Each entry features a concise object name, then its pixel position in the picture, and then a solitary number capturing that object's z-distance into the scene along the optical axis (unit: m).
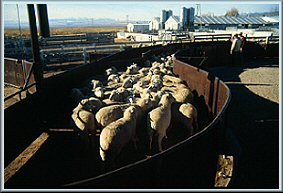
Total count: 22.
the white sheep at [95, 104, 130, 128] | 5.12
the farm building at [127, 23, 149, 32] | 66.57
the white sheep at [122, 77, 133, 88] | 8.19
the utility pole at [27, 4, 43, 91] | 5.97
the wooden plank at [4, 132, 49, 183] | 4.74
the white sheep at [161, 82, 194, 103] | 6.42
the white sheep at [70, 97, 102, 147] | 5.07
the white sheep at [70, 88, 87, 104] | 6.97
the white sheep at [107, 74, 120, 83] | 9.10
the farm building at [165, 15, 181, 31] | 51.52
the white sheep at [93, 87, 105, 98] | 6.90
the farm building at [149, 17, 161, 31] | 60.38
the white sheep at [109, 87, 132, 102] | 6.48
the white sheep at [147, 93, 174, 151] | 4.86
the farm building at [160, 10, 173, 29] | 62.08
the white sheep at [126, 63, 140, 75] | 10.64
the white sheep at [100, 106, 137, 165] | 4.23
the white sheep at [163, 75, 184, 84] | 8.40
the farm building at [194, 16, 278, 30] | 49.03
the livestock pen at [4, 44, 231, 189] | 2.55
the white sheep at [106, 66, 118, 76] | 10.05
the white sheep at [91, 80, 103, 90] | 7.91
